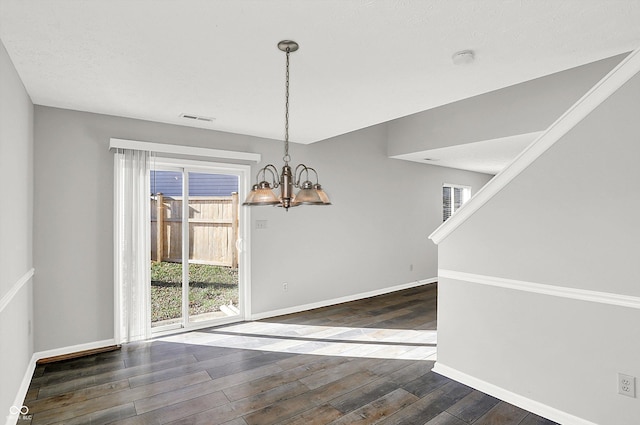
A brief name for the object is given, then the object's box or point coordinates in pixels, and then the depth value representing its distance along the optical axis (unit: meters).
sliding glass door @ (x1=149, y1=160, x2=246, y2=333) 4.14
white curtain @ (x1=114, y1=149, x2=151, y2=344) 3.69
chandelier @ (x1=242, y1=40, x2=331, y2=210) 2.17
